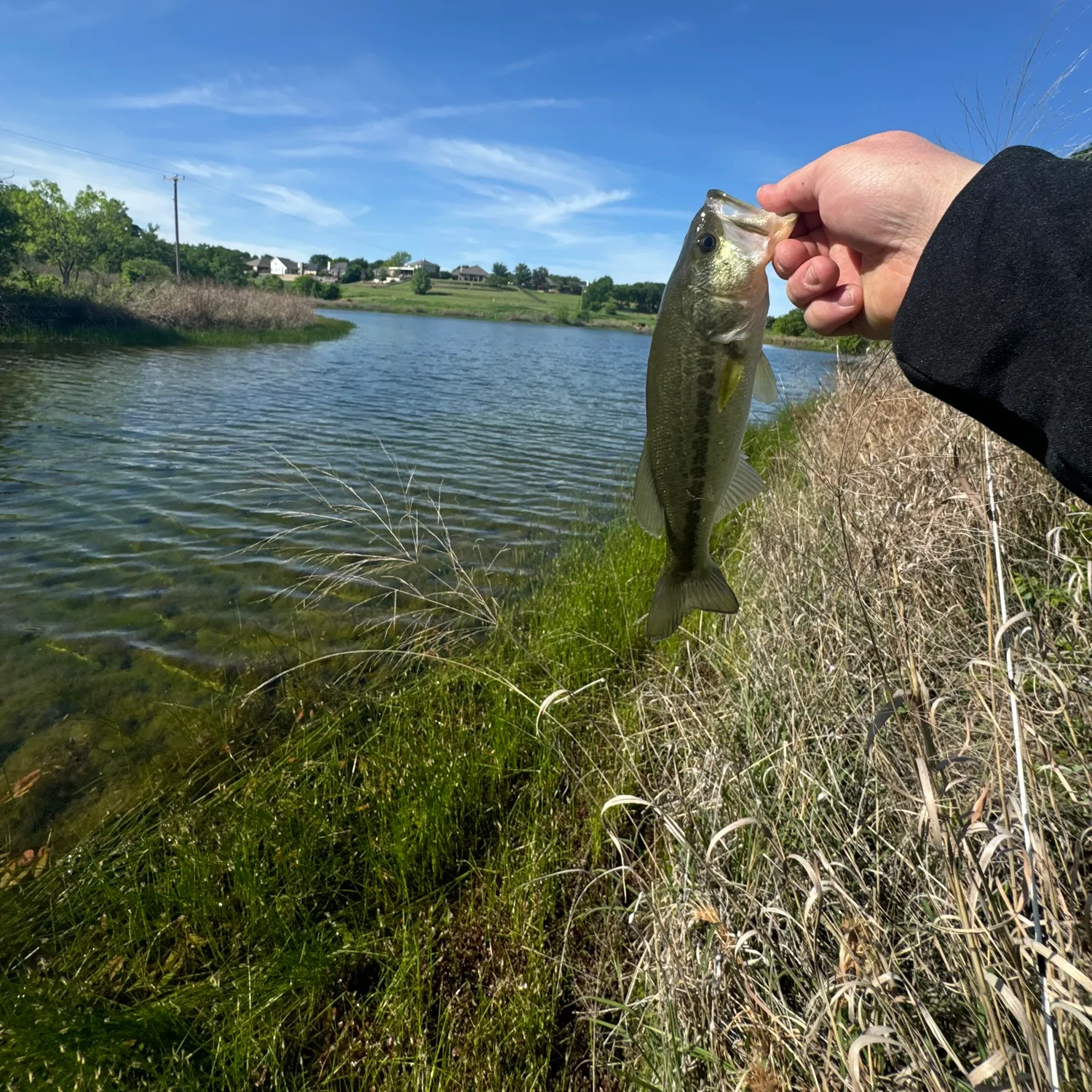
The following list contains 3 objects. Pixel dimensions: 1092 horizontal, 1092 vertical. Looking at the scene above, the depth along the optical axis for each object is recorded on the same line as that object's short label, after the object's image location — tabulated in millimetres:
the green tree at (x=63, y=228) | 45375
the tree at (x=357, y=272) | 154375
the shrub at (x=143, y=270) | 55500
